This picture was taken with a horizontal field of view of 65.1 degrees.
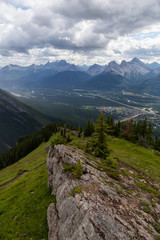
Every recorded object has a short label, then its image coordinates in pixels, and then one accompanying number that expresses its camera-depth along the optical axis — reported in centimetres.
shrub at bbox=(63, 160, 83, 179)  1686
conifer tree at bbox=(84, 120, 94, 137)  8219
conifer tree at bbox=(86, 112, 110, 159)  2825
